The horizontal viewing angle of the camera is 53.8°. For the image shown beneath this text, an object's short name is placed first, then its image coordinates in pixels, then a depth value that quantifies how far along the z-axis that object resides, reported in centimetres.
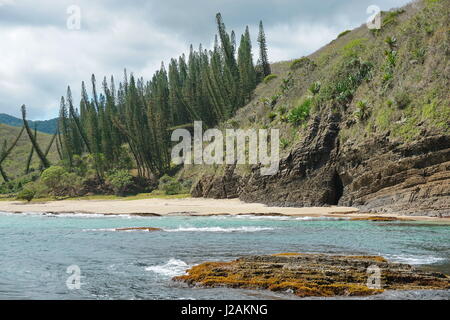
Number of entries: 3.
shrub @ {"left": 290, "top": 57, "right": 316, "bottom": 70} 5993
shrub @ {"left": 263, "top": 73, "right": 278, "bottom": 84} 7600
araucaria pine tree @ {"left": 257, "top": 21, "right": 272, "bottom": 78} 8294
